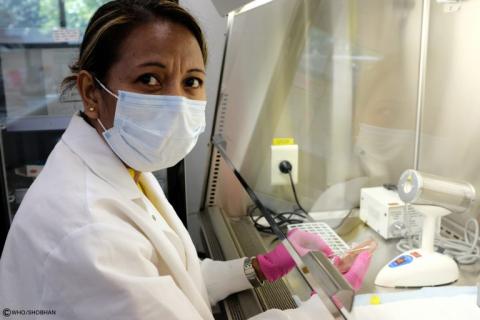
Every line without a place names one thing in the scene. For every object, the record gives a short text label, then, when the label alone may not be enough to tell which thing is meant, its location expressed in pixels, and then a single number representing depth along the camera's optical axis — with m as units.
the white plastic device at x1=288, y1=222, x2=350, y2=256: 1.01
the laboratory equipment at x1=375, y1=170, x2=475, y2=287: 0.92
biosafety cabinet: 1.18
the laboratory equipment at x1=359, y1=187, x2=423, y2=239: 1.10
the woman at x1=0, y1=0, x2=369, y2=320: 0.60
